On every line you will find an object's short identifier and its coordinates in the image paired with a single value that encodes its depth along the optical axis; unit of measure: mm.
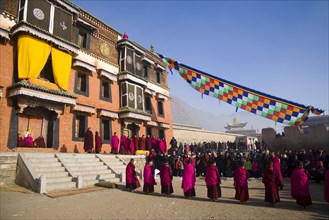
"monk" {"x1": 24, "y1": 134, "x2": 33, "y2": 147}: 12133
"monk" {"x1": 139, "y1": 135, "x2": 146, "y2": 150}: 17625
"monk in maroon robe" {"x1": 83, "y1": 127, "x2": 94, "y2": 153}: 14427
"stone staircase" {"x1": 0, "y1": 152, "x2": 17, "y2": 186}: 9352
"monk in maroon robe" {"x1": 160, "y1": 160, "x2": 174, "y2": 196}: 9102
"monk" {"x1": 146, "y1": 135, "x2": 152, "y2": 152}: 18159
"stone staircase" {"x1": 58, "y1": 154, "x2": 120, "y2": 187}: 10531
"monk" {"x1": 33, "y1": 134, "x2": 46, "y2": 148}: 12844
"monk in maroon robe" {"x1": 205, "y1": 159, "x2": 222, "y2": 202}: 7917
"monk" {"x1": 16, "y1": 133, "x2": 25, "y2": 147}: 12055
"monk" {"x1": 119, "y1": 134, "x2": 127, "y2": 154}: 16312
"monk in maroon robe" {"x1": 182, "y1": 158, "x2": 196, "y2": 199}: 8492
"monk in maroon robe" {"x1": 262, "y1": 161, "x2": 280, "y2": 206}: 7018
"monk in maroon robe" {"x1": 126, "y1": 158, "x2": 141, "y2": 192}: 9906
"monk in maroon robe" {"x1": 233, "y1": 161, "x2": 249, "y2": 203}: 7473
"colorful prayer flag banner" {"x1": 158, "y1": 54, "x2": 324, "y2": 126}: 10289
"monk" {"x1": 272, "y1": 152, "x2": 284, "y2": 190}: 10321
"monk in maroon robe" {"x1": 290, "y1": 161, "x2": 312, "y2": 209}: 6770
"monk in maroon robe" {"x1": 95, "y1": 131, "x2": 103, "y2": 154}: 14961
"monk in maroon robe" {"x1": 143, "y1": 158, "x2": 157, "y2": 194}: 9586
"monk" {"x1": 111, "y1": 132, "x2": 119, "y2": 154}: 15779
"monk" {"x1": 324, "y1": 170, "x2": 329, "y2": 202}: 6956
